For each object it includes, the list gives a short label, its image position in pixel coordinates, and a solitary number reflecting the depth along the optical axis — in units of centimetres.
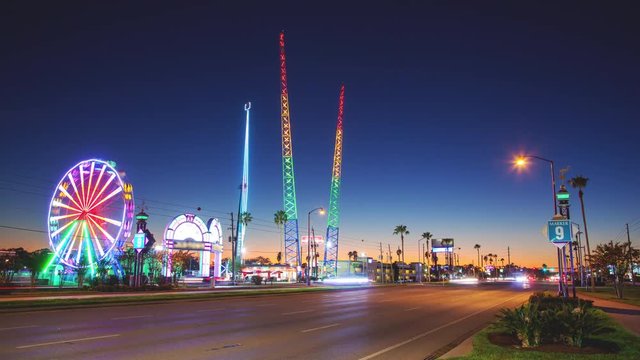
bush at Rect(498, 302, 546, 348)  1234
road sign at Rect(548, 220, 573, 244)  1727
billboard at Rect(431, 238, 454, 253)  17350
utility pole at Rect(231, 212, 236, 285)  7793
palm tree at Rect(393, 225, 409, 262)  15762
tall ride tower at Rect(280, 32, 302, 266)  13150
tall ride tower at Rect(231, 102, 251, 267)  10812
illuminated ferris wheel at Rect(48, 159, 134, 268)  6212
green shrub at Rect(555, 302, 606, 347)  1218
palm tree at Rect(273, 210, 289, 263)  13725
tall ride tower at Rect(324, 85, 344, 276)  15075
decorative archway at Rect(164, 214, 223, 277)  8638
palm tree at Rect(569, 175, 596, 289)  7581
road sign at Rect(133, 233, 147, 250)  5384
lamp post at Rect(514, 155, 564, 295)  2639
